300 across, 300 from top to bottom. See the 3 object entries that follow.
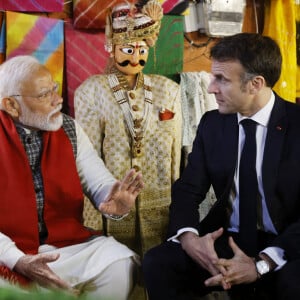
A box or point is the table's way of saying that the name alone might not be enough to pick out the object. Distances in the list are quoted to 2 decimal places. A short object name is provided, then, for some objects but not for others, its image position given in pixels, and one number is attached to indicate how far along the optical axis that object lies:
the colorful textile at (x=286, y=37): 3.55
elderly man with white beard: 1.84
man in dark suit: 1.83
